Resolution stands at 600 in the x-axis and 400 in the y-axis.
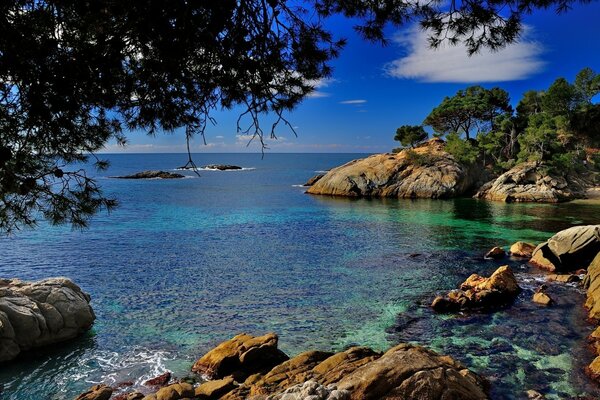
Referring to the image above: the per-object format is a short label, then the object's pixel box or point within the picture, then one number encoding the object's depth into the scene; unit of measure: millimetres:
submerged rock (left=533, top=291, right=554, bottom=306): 17766
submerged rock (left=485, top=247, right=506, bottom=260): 26750
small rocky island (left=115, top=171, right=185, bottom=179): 111350
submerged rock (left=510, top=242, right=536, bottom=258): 26812
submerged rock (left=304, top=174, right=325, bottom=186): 86644
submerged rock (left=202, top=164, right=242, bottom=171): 160938
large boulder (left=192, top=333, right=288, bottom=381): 12344
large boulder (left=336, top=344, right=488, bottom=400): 7566
